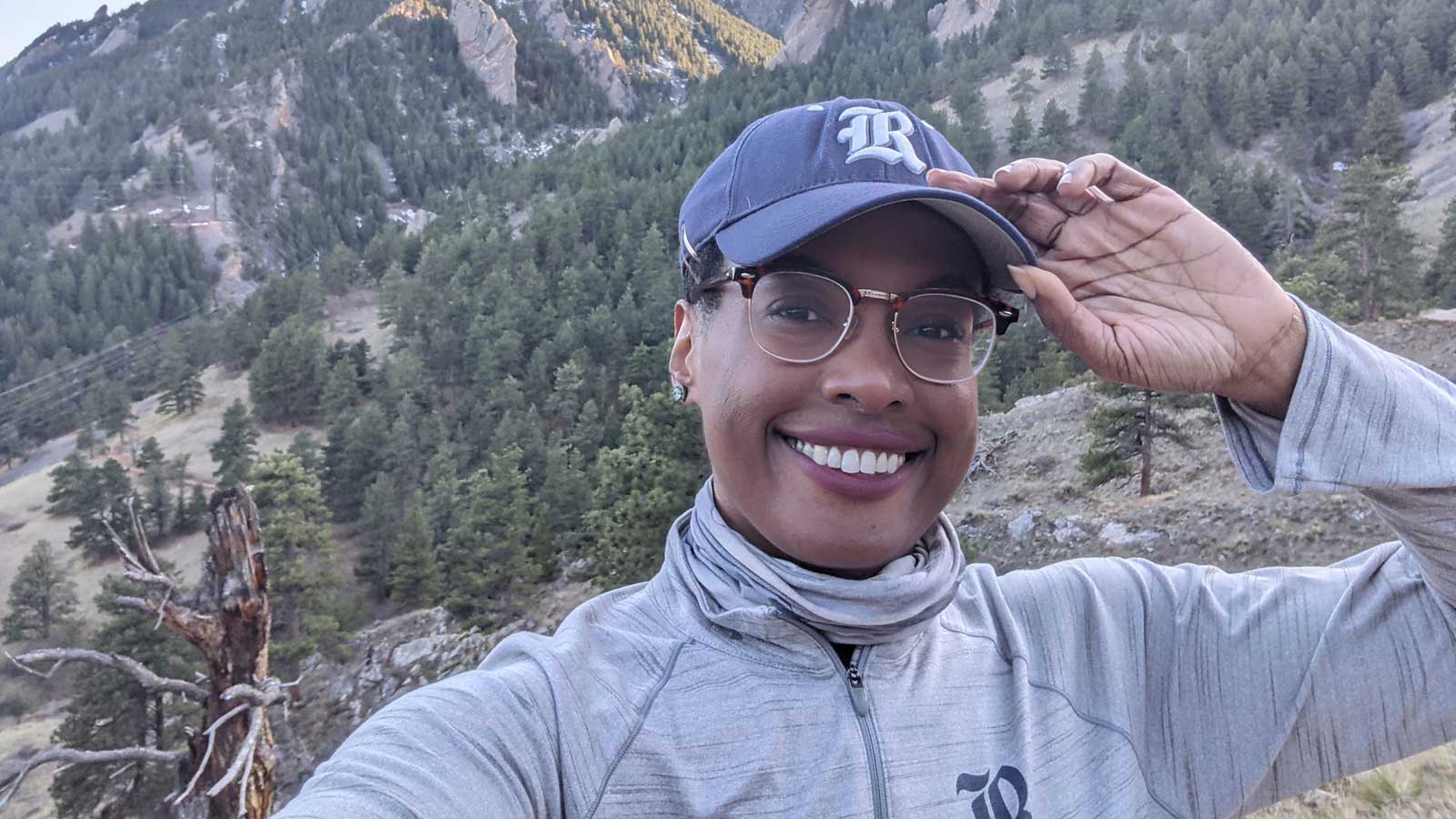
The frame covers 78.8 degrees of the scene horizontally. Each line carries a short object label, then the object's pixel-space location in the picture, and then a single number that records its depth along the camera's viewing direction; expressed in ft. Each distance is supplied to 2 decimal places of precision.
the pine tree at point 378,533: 110.63
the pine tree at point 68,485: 143.43
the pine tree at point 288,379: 159.12
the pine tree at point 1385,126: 159.53
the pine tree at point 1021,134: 179.93
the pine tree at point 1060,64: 242.37
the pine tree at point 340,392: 152.87
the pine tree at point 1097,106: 195.42
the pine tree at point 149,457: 143.95
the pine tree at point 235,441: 134.62
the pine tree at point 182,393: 171.01
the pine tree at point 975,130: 176.65
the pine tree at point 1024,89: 232.53
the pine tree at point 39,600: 111.96
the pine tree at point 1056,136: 177.06
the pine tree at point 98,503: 133.39
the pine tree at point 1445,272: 93.81
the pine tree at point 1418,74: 182.09
